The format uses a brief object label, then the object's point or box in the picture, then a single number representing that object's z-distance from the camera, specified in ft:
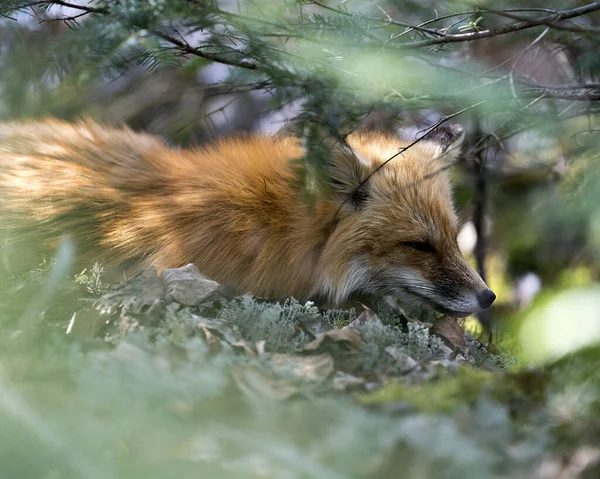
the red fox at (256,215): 29.78
